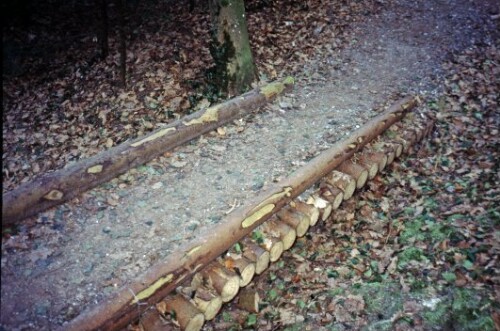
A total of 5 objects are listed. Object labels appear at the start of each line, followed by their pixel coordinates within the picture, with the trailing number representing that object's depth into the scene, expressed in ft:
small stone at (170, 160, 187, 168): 17.76
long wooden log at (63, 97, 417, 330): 11.18
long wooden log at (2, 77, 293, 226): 14.52
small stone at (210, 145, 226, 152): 18.71
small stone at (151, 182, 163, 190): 16.57
